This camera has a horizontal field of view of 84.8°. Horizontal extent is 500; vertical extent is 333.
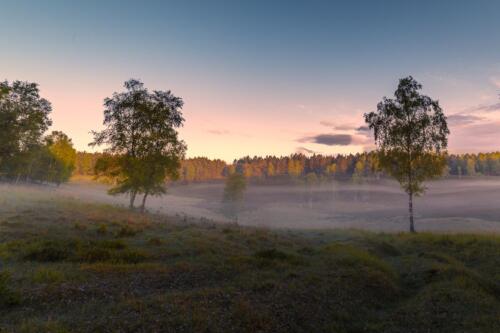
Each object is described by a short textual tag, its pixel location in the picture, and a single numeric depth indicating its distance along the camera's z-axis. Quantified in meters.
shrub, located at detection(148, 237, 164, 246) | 17.27
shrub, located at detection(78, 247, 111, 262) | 12.55
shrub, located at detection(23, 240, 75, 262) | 12.34
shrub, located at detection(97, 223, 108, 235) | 20.09
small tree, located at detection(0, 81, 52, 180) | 31.80
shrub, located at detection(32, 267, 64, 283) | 9.57
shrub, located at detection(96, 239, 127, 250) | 14.93
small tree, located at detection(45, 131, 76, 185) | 74.06
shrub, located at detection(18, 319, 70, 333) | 6.27
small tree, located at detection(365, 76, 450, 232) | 31.42
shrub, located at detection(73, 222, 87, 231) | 20.56
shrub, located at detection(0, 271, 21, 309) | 7.72
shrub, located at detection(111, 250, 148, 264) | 12.88
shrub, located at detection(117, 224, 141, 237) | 20.13
